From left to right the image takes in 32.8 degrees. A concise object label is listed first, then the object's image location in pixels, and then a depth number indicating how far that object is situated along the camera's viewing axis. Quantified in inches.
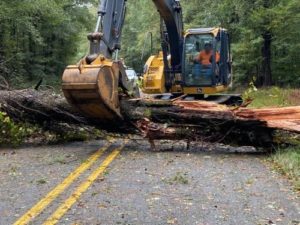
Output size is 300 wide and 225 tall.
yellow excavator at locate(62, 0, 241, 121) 392.2
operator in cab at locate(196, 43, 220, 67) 576.4
